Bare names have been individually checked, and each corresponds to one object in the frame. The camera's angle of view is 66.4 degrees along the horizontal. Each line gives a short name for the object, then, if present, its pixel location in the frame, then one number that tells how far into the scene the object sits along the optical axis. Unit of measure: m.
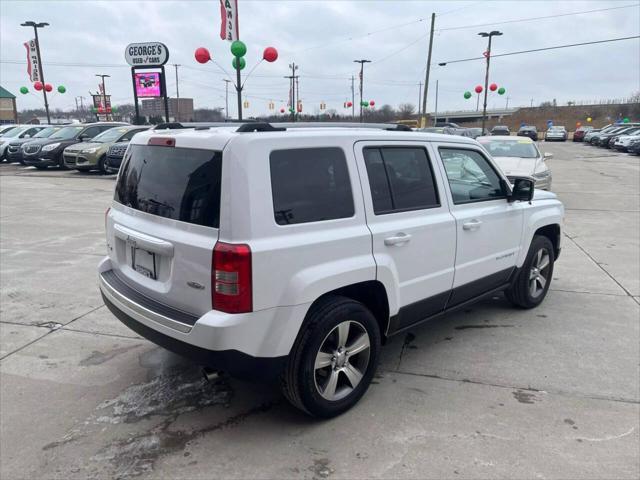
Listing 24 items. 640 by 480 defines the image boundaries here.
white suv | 2.59
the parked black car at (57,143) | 18.42
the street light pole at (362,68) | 49.69
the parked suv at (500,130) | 38.83
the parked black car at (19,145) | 21.09
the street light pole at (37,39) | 29.75
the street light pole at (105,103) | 53.94
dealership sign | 19.53
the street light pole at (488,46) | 38.28
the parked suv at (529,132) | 49.41
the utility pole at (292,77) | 56.01
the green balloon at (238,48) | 13.34
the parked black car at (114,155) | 16.20
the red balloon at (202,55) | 14.96
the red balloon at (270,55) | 14.76
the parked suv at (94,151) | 16.91
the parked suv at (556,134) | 51.48
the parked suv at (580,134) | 49.59
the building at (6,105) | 80.81
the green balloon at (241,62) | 13.80
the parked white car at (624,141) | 30.25
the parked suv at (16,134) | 21.79
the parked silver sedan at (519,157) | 10.35
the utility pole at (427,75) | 35.22
